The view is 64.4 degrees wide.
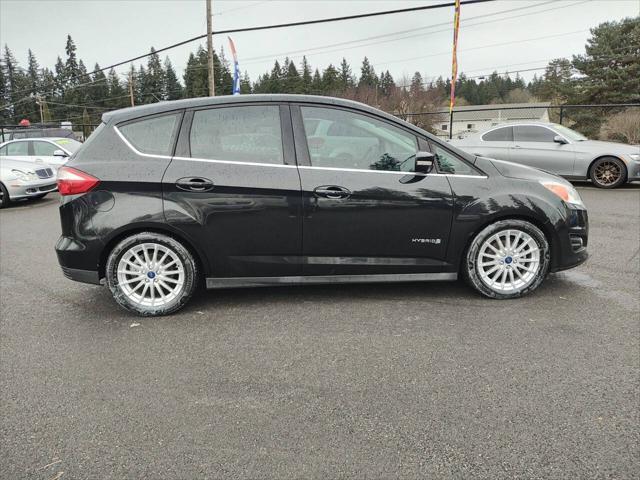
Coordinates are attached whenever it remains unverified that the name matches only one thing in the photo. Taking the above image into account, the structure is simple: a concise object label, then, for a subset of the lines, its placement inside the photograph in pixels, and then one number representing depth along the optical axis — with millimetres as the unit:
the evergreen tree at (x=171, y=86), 90812
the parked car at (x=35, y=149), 13500
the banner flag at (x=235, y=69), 24312
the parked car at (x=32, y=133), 20109
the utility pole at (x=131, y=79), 70500
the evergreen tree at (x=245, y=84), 88438
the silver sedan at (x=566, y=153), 10789
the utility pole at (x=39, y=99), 80650
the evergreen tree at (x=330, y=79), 76819
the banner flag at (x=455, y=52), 16875
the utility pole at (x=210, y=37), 25344
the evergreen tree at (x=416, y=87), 54781
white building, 31706
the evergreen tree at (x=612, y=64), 45634
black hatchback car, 4055
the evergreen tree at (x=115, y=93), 86650
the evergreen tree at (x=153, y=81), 89625
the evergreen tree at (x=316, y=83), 74725
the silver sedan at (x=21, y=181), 11094
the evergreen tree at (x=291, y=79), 80500
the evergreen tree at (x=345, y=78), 78438
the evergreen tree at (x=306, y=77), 79025
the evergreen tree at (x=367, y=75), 79500
